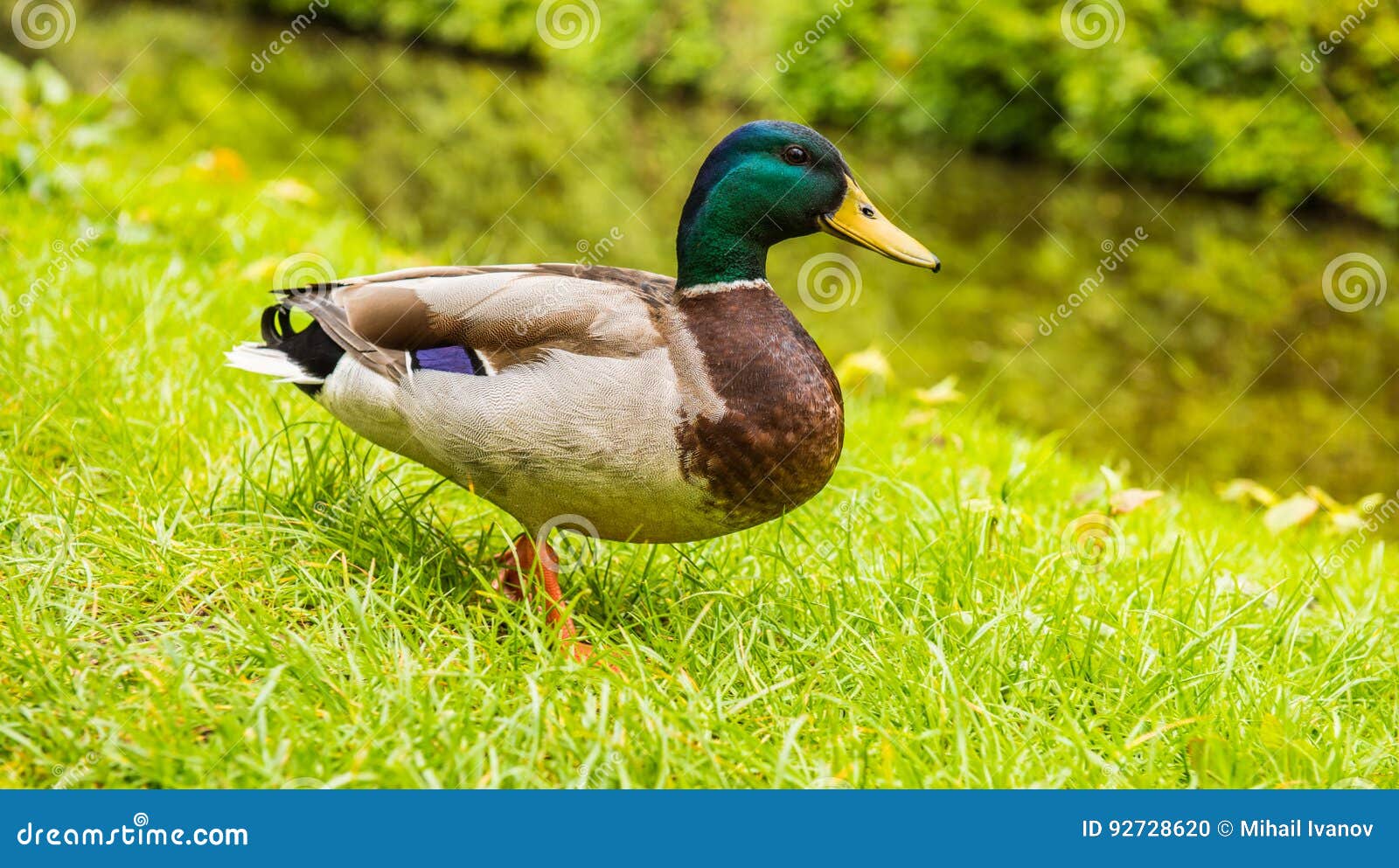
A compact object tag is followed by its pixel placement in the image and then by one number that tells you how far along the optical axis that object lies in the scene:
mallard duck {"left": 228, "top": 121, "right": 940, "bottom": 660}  2.22
